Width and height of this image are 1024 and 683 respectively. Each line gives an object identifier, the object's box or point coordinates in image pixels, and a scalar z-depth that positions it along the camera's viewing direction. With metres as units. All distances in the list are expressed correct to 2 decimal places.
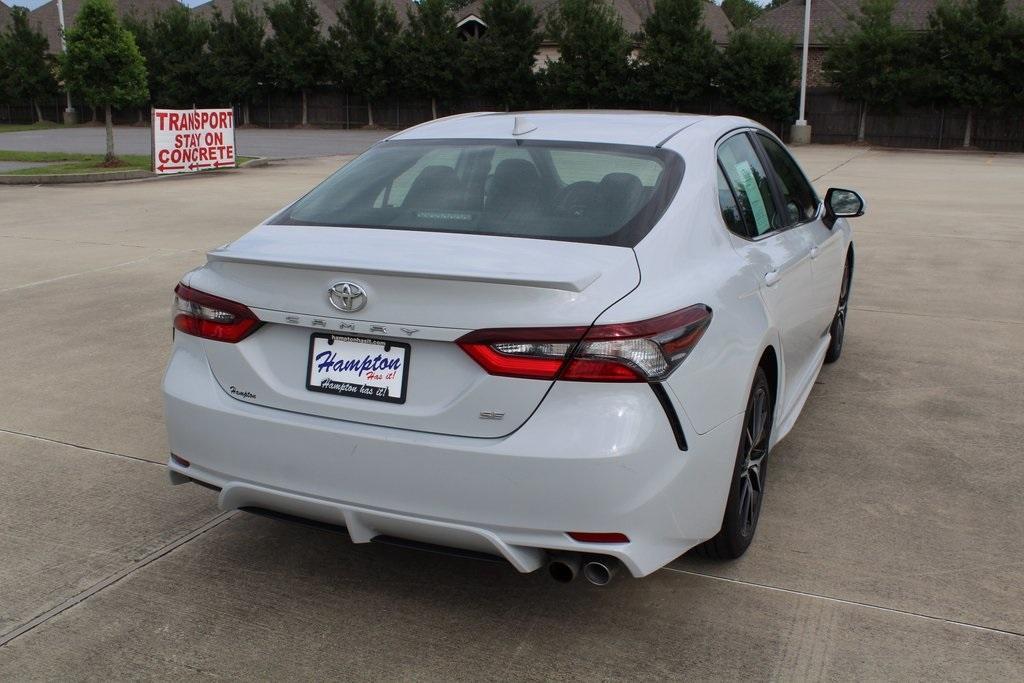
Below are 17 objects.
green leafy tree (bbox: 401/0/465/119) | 47.50
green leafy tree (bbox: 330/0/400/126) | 48.84
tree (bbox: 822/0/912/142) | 36.66
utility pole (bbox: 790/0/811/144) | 36.91
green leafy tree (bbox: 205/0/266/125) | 50.91
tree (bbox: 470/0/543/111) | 46.16
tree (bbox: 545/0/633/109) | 43.03
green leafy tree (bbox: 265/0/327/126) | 50.19
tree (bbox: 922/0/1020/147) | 35.06
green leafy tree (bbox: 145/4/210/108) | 51.78
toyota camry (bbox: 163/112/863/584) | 2.86
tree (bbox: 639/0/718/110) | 40.97
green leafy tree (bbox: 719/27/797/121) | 38.72
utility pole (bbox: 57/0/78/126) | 51.16
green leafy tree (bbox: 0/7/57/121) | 53.59
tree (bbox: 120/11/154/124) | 52.31
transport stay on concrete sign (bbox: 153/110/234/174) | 20.97
